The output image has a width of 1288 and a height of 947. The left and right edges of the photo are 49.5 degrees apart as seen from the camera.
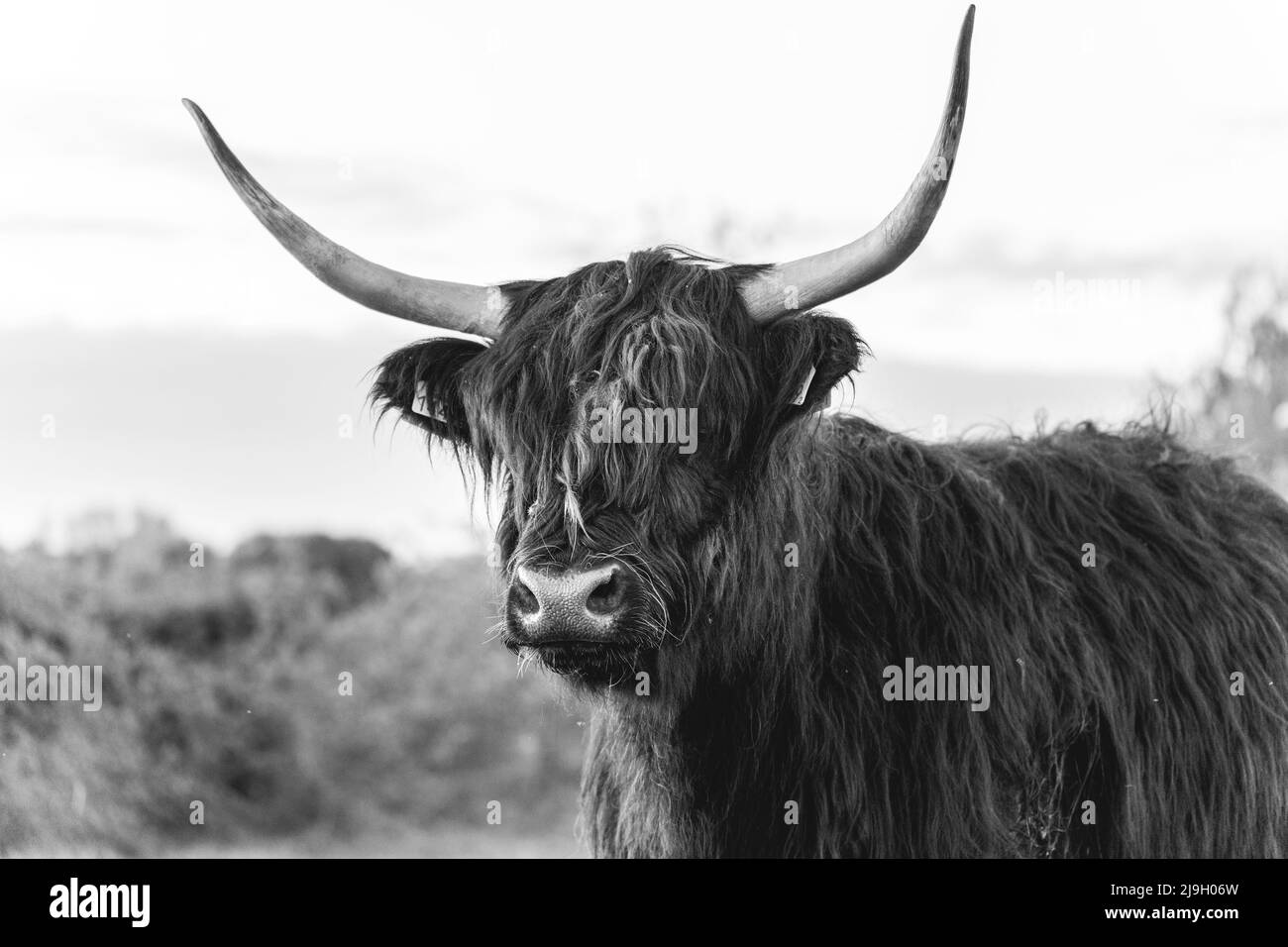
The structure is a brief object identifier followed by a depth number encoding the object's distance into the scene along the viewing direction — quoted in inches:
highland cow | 169.6
